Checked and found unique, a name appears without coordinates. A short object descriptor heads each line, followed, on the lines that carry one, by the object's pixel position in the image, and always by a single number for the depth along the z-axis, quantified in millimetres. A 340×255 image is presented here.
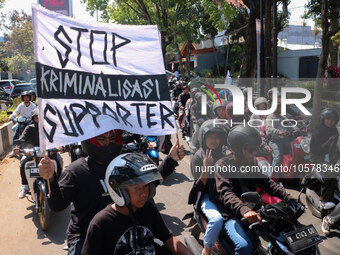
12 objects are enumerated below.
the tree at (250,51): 16438
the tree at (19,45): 51938
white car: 29028
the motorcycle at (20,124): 7873
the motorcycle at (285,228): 2973
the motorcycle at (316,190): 5027
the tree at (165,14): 25875
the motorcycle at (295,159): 6973
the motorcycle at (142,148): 6223
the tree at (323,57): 9156
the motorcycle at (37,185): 5434
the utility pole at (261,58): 11747
